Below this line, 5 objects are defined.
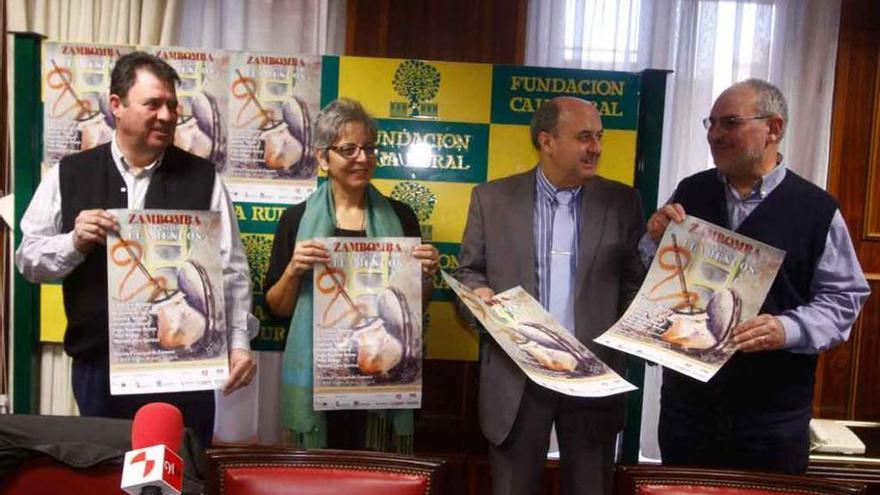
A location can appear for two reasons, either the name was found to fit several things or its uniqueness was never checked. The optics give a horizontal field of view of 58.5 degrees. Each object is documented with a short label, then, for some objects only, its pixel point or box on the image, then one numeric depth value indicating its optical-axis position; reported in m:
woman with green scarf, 2.17
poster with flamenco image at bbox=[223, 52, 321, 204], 2.60
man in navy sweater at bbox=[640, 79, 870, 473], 1.97
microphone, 0.88
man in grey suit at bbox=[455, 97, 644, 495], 2.04
